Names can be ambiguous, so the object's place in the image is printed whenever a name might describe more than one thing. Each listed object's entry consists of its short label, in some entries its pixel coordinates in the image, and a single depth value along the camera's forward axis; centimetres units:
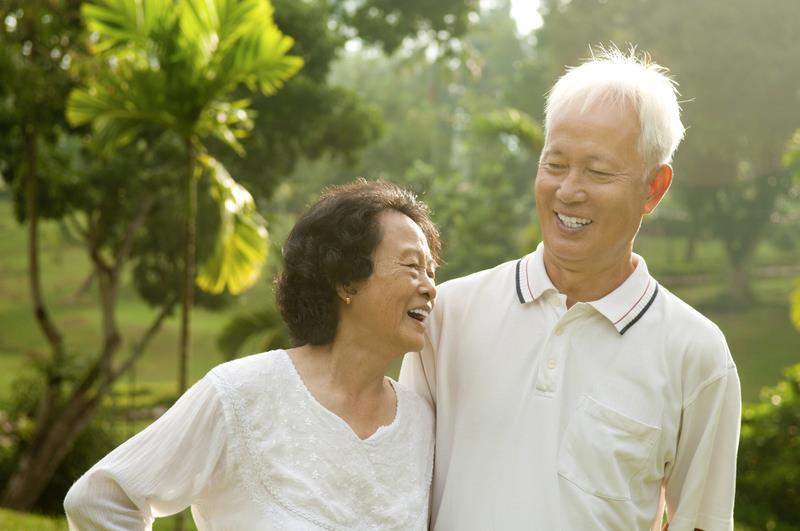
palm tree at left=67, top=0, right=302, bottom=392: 747
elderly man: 258
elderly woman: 243
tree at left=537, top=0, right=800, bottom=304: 2428
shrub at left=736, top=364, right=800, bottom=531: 1036
